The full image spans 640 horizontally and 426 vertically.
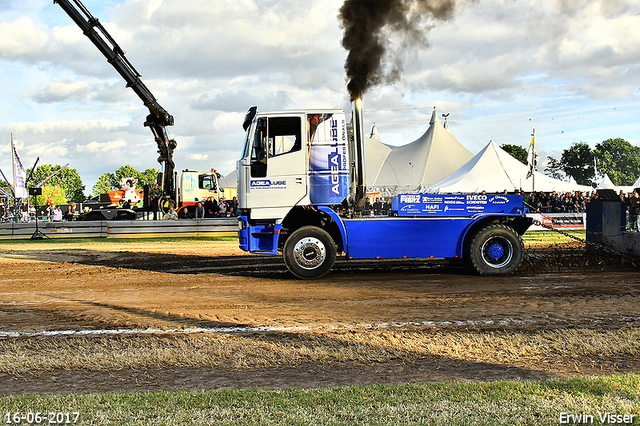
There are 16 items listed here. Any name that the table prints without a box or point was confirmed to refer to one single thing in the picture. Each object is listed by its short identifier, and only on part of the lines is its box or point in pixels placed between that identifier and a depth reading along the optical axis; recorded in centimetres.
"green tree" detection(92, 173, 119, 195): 10931
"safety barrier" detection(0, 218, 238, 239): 2177
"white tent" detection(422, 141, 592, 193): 3256
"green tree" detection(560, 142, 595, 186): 9381
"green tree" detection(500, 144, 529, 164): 8554
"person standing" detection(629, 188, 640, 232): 1090
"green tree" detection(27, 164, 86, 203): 11050
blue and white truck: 934
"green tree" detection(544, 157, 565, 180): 9725
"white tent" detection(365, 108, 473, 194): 4428
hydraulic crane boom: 1783
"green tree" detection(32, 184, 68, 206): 9471
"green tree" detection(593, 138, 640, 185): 9544
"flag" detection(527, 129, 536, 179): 2802
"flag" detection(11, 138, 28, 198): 2800
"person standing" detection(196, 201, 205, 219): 2658
